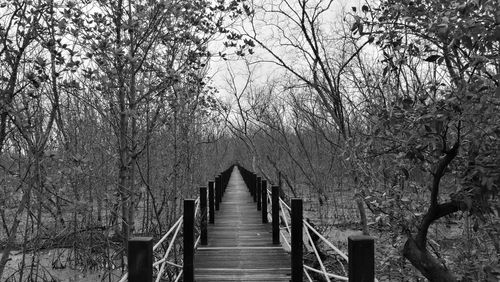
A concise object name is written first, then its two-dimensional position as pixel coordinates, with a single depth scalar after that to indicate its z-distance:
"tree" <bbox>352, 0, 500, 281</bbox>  3.42
